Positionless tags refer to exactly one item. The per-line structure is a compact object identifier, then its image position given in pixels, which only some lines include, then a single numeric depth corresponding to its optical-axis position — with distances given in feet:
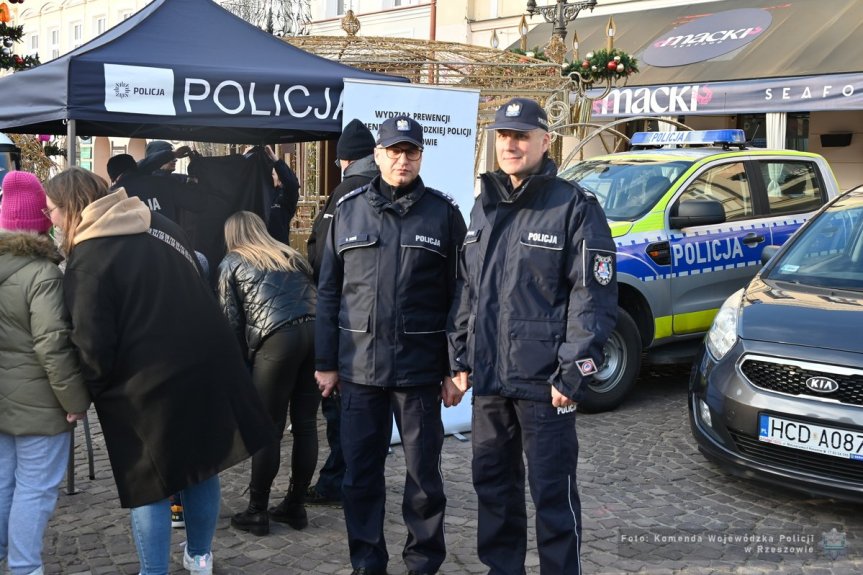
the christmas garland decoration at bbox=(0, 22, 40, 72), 28.89
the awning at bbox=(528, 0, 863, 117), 39.09
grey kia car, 13.53
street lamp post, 37.47
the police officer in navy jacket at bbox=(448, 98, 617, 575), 10.16
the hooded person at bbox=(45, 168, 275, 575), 10.09
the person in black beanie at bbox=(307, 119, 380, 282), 14.60
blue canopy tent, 14.90
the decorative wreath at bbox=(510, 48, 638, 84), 35.70
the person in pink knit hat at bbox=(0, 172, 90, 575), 10.31
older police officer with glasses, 11.71
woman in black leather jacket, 13.35
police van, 20.83
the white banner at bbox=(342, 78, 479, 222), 16.60
